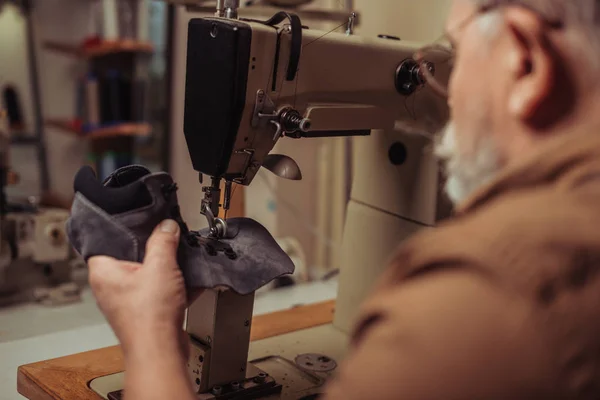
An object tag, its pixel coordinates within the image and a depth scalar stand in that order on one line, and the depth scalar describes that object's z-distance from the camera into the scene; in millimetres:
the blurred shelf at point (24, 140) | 3056
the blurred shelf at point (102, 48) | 3146
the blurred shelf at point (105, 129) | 3168
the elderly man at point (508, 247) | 462
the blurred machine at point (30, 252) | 1732
